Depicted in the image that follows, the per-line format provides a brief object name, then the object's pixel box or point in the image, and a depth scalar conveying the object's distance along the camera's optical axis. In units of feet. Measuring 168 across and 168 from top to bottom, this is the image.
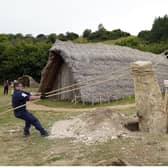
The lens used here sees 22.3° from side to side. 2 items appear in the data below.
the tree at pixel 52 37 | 147.66
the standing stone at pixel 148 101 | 28.66
